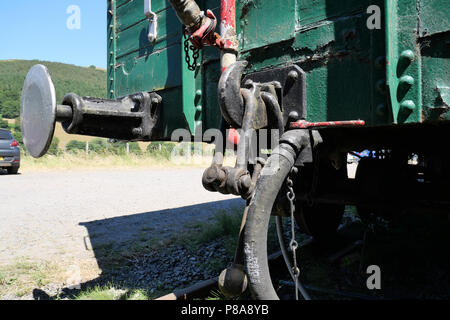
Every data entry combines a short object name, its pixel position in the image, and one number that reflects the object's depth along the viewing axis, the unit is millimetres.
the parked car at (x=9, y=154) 12469
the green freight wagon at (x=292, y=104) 1680
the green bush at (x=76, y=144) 30131
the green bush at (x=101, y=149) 20297
